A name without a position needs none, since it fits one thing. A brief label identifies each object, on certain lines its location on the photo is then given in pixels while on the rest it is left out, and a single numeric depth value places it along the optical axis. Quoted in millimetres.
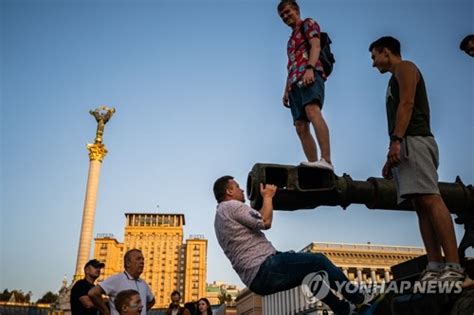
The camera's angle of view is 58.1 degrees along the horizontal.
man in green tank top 2287
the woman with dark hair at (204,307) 6668
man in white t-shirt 4043
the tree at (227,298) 78988
